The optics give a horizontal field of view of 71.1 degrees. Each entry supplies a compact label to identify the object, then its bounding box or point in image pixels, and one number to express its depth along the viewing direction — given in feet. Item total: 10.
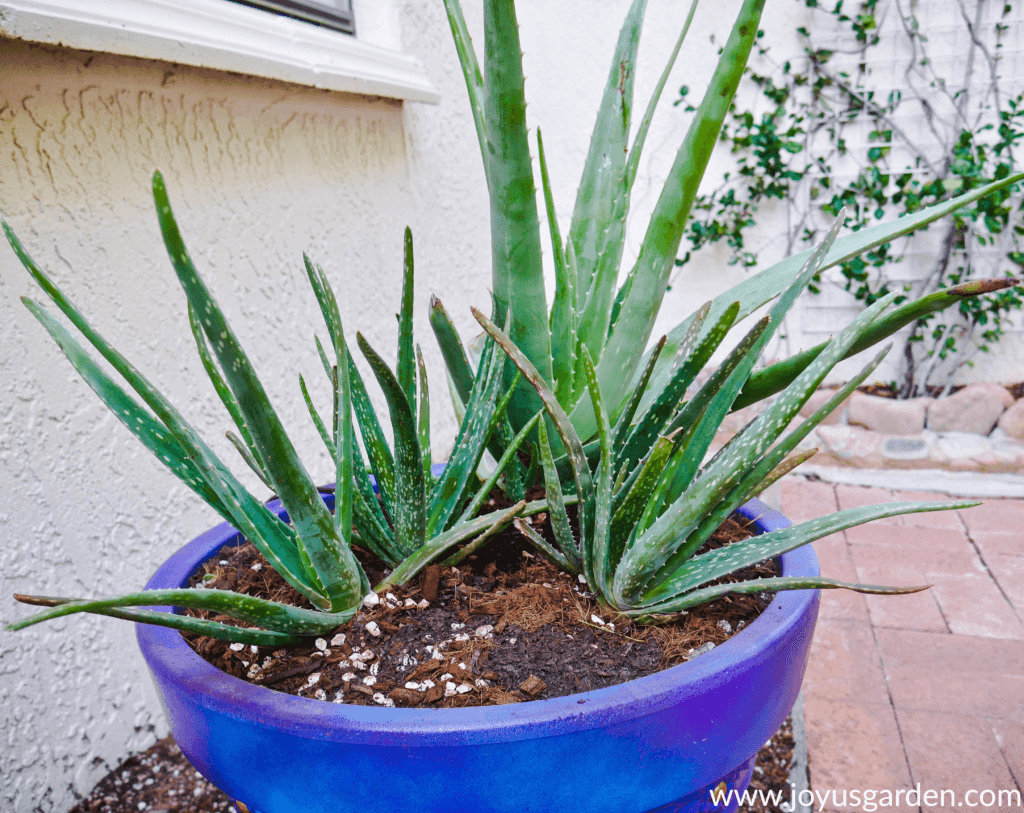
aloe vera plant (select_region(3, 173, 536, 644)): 1.46
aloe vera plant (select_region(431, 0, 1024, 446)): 1.81
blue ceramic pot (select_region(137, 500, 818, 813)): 1.47
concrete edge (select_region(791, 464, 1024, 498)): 7.38
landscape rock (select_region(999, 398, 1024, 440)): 8.04
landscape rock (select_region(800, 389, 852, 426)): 8.72
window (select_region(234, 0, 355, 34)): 4.79
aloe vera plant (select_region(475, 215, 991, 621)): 1.76
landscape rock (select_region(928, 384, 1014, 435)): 8.25
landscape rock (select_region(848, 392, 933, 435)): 8.27
